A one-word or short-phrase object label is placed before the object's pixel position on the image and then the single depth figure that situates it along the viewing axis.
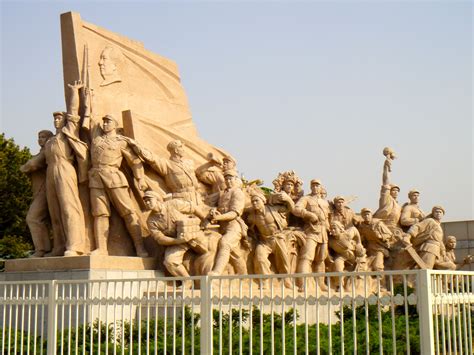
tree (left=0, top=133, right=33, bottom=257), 19.28
